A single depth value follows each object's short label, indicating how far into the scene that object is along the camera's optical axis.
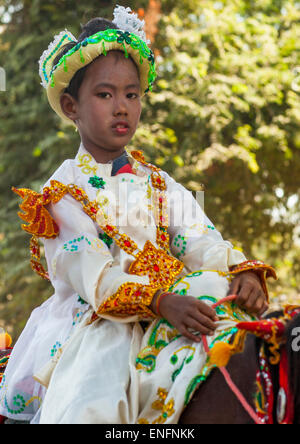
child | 2.99
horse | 2.86
